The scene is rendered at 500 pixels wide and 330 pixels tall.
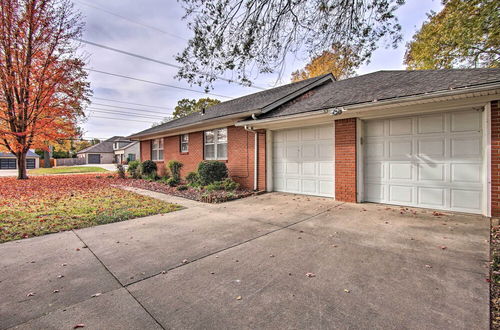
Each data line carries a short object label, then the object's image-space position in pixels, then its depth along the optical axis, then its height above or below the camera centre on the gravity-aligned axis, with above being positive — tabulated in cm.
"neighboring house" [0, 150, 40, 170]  3506 +38
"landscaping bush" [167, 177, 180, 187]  1162 -104
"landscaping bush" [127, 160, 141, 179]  1619 -47
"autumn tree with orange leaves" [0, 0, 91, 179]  1204 +490
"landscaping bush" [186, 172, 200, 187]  1102 -80
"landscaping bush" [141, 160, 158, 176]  1531 -37
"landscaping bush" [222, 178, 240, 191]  941 -95
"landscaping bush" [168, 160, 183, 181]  1273 -32
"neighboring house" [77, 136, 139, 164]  4896 +220
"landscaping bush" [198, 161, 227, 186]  992 -44
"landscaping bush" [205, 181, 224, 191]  945 -100
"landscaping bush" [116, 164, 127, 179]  1623 -60
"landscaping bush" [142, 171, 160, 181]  1464 -93
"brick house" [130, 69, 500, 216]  523 +62
